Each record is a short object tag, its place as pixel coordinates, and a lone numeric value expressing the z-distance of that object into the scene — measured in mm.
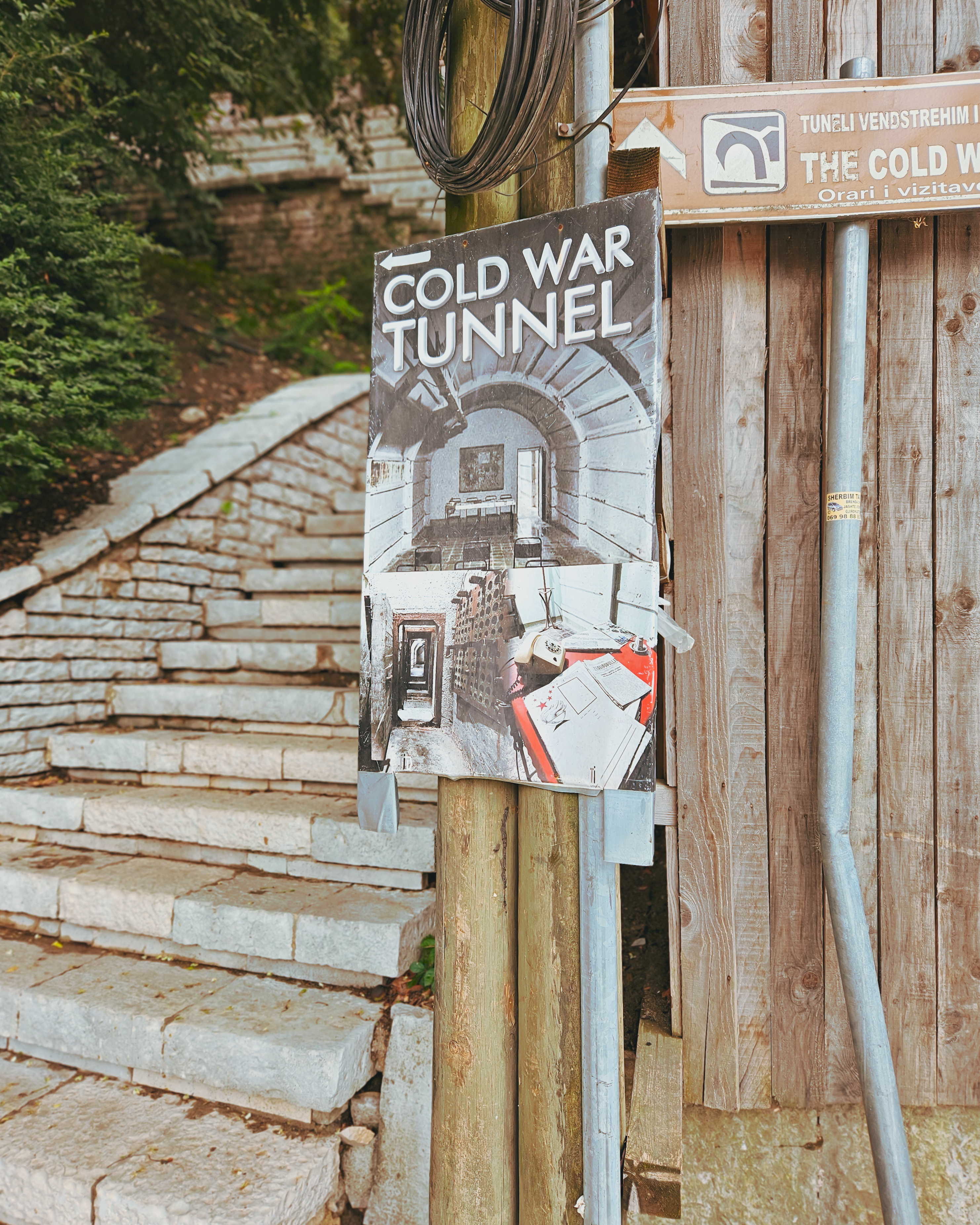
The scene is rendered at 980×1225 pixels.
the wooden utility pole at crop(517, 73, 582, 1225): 1474
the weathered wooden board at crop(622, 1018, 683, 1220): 1333
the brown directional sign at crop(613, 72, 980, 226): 1464
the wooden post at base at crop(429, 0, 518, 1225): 1509
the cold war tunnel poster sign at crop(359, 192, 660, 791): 1309
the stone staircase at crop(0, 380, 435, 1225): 1800
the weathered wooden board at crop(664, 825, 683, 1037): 1705
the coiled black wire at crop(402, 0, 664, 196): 1309
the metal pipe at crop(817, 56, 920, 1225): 1474
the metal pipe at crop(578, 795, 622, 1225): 1387
